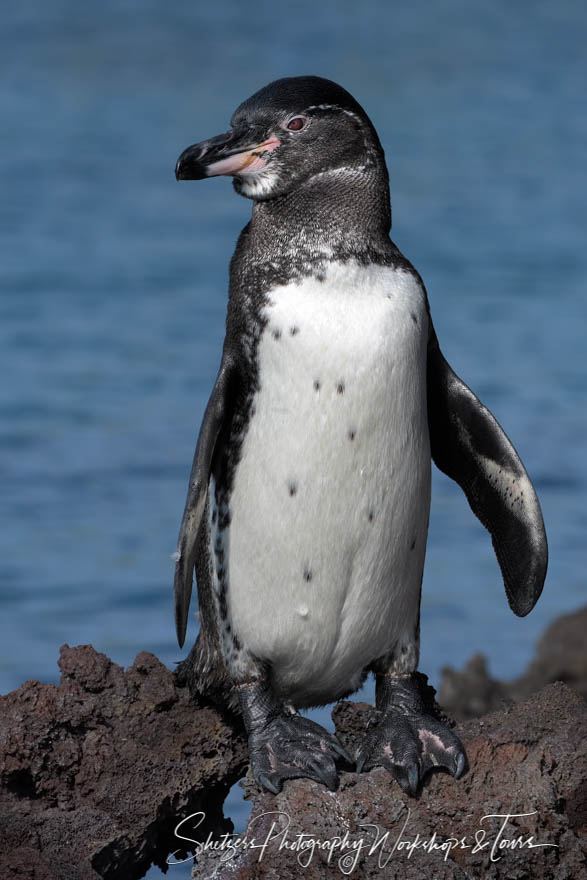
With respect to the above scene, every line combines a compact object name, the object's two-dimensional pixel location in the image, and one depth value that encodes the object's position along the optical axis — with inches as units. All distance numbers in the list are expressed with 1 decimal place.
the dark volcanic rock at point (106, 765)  257.8
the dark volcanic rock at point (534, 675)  405.1
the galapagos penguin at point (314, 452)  265.3
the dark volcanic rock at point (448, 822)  246.8
